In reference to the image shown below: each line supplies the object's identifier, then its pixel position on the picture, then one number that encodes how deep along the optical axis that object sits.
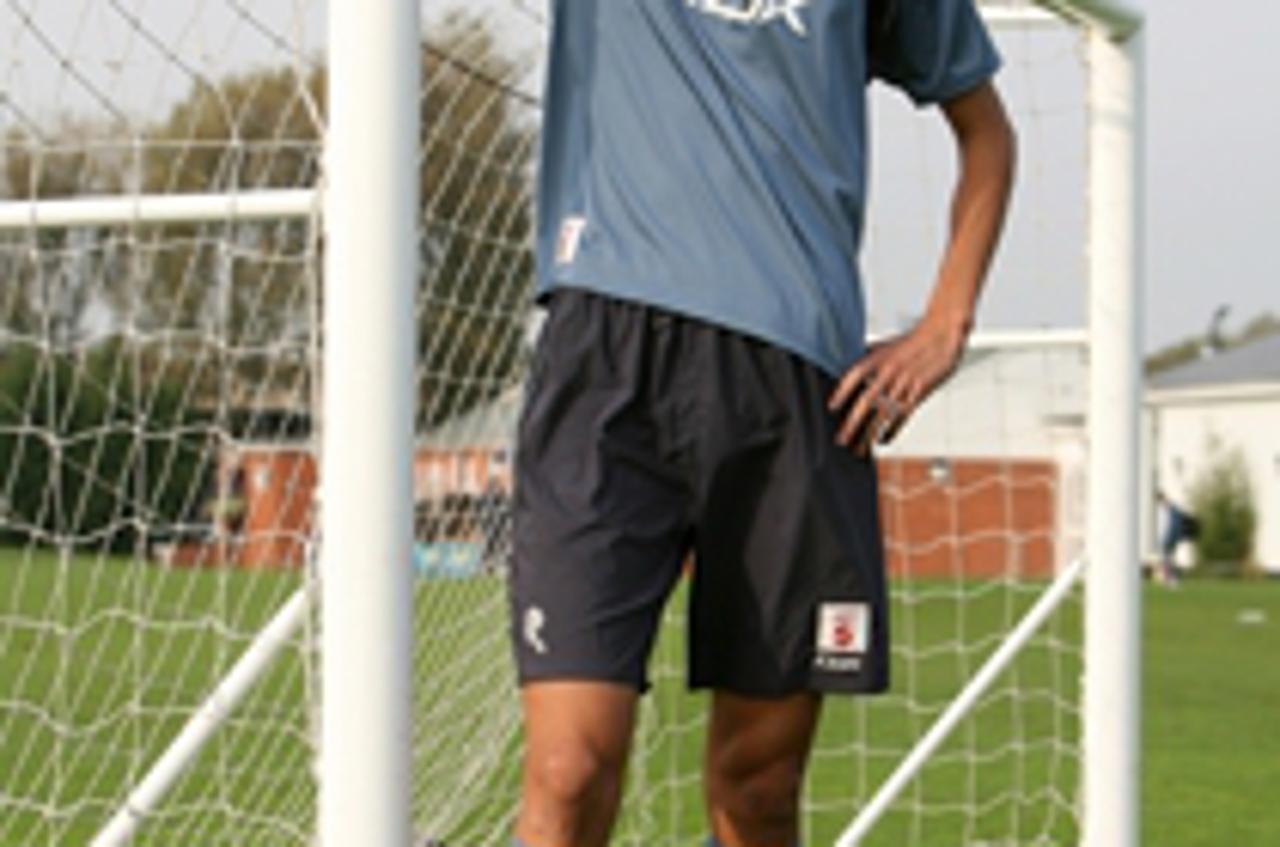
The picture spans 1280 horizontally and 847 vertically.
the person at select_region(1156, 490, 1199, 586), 32.91
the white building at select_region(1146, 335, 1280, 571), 44.59
